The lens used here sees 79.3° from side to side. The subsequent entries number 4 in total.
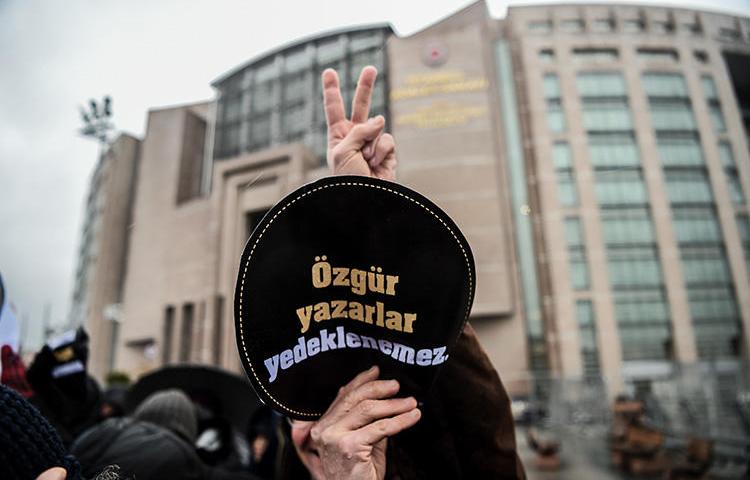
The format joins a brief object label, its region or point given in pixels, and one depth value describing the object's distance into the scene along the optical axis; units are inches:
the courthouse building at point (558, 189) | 1021.8
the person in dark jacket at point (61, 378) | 58.4
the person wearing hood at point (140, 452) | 48.8
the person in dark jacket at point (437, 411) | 33.1
